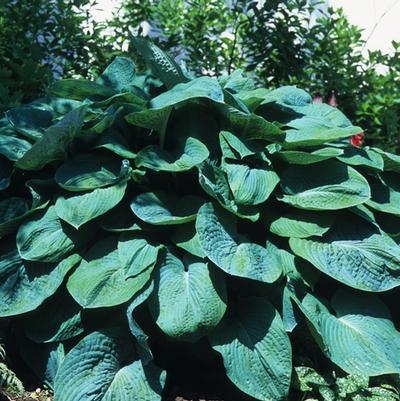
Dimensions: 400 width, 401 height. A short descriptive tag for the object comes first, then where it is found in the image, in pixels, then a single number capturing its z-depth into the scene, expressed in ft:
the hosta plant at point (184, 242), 12.59
